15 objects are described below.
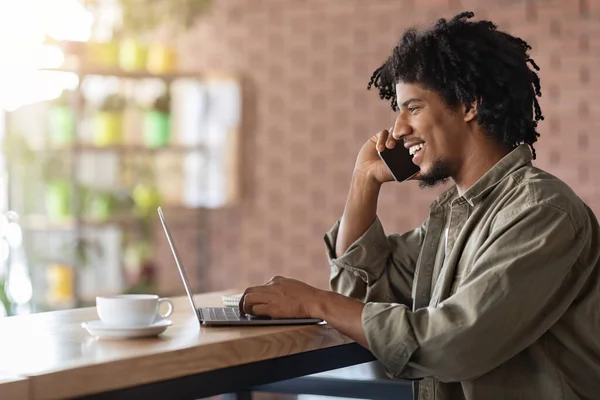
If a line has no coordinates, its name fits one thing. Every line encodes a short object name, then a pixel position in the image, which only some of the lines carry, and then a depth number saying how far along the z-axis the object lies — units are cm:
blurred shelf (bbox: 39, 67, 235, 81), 770
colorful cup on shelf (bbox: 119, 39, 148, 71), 807
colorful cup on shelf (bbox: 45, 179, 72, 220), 766
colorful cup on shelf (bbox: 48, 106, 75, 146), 764
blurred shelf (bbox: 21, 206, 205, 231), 763
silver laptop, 272
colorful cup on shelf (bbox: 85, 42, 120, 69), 797
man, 261
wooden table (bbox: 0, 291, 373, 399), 207
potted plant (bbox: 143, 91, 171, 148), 807
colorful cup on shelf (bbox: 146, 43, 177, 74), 818
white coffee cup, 248
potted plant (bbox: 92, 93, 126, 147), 786
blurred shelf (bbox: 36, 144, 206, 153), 768
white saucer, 245
